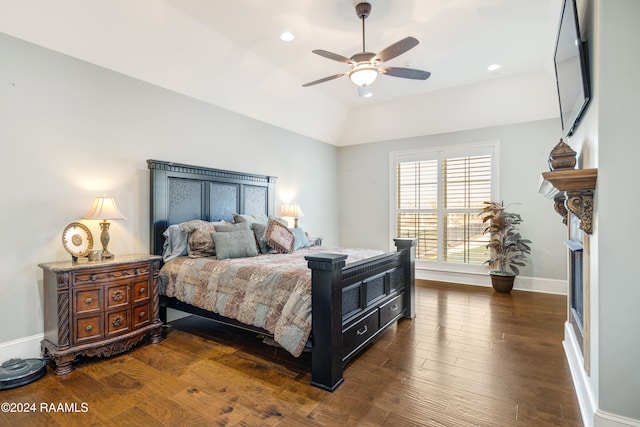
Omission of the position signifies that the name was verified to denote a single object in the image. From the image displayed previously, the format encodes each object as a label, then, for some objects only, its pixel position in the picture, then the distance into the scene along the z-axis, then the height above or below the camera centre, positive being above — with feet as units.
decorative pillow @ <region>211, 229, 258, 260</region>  10.98 -1.15
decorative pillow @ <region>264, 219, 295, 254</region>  12.68 -1.03
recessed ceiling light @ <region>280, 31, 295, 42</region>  11.96 +6.67
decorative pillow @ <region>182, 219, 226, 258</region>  11.37 -1.05
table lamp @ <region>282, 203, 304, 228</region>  17.37 +0.05
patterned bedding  7.87 -2.23
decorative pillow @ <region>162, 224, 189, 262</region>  11.71 -1.12
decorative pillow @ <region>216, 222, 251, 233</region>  12.05 -0.58
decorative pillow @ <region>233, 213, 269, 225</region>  13.64 -0.30
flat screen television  6.23 +3.21
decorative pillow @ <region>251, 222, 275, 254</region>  12.82 -1.01
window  18.40 +0.79
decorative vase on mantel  6.68 +1.15
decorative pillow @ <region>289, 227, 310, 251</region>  14.25 -1.24
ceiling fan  8.94 +4.46
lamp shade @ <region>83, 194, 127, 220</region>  9.58 +0.05
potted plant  16.57 -1.76
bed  7.58 -2.01
